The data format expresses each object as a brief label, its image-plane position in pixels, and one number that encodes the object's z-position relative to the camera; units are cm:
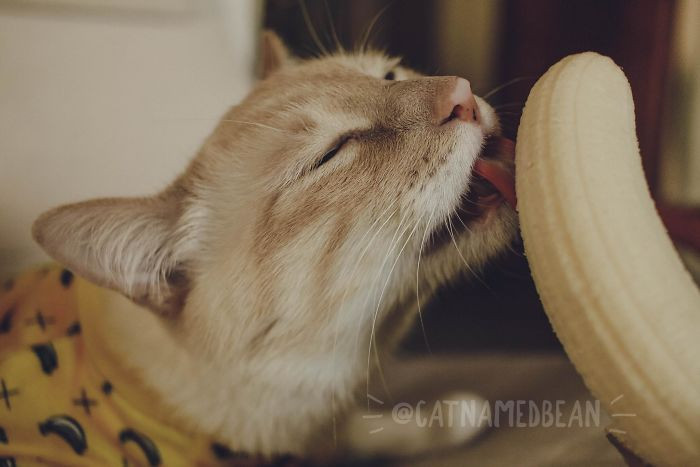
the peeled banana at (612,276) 28
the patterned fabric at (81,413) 35
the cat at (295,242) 33
